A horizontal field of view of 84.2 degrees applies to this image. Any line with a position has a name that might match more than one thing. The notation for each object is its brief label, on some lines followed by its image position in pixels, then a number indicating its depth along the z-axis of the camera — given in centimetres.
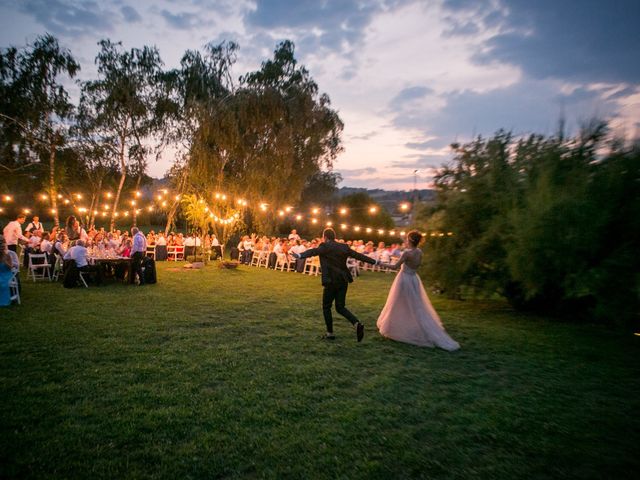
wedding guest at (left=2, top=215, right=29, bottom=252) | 1231
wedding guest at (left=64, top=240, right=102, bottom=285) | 1009
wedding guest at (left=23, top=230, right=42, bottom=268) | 1259
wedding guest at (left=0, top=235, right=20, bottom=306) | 738
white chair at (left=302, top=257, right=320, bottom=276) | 1611
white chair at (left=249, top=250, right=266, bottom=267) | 1894
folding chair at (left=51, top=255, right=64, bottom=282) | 1130
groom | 612
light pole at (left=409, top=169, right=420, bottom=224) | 1023
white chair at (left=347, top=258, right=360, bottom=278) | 1650
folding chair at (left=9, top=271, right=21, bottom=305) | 771
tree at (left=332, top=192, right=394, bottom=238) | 3516
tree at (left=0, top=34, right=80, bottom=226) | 1856
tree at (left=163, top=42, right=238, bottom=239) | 2080
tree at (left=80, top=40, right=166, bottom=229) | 2047
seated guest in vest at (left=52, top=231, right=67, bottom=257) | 1129
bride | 605
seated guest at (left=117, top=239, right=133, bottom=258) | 1261
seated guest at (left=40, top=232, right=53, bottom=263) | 1221
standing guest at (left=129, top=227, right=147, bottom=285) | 1117
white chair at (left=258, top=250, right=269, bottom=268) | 1874
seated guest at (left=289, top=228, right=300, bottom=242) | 2001
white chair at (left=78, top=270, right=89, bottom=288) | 1025
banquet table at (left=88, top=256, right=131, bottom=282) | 1091
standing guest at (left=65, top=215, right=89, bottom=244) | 1252
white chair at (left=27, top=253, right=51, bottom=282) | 1094
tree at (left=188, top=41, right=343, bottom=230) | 1967
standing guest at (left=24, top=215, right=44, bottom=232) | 1410
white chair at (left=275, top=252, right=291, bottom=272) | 1736
